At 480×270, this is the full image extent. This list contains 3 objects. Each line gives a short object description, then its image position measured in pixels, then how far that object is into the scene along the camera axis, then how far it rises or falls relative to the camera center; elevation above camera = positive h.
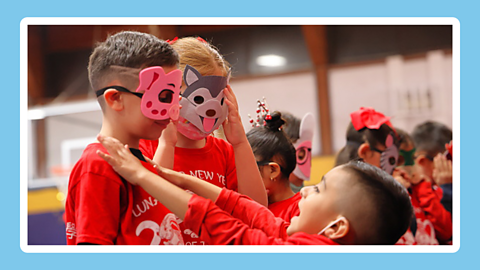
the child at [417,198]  2.64 -0.35
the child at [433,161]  2.56 -0.17
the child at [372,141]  2.40 -0.04
